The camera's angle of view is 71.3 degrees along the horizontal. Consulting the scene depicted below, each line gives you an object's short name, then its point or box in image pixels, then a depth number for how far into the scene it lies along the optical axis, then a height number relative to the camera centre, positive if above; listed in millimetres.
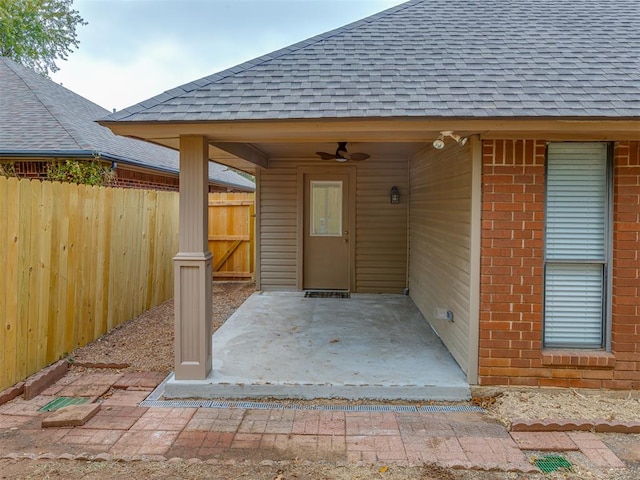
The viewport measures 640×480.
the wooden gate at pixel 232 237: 9562 -211
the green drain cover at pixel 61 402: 3635 -1492
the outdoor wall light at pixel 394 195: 7656 +588
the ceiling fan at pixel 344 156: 6184 +1084
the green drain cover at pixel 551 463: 2852 -1513
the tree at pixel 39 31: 19062 +9297
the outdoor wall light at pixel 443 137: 3746 +791
